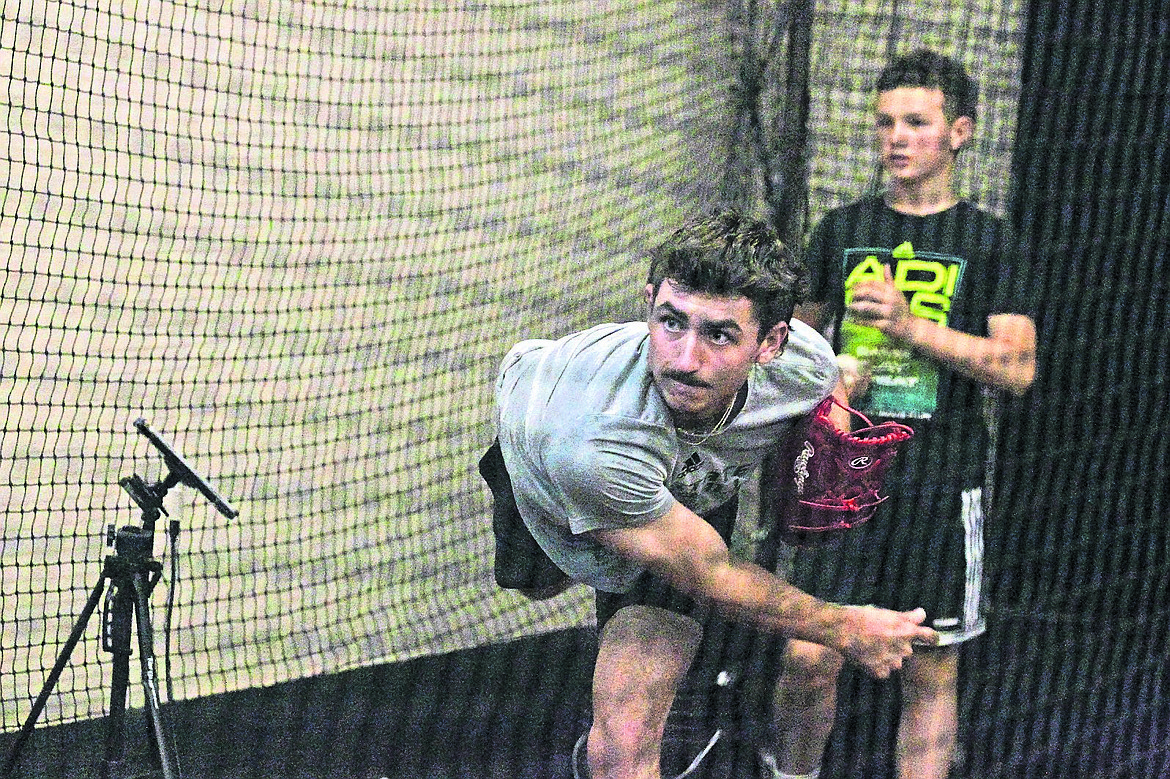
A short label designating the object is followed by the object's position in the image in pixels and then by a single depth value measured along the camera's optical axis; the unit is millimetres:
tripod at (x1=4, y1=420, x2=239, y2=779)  5176
